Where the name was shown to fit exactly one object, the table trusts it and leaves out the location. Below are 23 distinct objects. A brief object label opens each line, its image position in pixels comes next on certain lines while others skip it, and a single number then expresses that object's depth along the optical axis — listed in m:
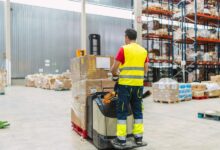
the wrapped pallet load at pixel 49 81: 15.16
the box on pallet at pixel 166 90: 8.48
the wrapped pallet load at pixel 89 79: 3.86
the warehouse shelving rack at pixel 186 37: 14.90
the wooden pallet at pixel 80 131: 3.87
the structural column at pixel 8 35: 17.92
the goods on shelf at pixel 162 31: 16.43
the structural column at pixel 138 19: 9.36
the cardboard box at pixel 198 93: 9.66
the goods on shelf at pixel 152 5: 16.48
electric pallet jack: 3.24
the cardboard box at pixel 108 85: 3.97
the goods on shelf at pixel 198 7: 14.50
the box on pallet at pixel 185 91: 8.91
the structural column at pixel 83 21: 20.05
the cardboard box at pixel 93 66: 3.86
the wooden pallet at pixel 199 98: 9.69
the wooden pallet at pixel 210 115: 5.29
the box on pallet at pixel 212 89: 10.03
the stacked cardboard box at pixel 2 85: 11.77
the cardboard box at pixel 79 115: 3.87
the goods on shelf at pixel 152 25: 16.30
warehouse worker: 3.14
